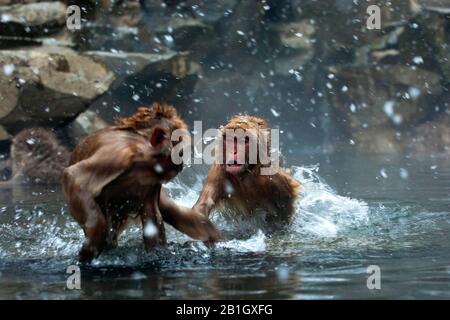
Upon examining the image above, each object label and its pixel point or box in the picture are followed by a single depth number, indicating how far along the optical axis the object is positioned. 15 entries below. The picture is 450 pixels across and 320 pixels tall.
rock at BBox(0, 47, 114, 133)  9.20
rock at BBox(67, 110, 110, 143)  10.09
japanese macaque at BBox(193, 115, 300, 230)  4.95
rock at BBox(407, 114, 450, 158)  14.54
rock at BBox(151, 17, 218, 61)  12.62
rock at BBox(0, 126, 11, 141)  9.41
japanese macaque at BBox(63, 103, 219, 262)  3.62
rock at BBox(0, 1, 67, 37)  9.68
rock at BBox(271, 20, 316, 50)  14.30
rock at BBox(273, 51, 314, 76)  14.41
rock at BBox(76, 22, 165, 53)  11.31
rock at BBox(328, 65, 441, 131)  14.50
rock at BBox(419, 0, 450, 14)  14.14
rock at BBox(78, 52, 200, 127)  11.29
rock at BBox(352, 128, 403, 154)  14.77
